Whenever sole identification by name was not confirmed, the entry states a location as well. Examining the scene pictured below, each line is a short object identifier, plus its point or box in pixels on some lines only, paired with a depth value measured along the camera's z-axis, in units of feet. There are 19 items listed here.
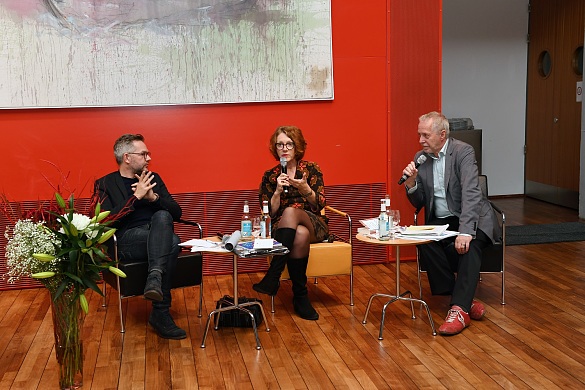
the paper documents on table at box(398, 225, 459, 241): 17.72
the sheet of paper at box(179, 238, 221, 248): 17.58
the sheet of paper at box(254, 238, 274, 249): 17.11
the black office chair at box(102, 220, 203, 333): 17.97
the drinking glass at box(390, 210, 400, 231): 18.24
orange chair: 19.44
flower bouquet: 13.44
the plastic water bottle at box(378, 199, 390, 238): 17.69
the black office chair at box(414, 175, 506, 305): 19.25
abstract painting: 21.31
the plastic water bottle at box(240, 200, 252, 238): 17.80
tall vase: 14.17
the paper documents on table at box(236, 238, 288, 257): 16.94
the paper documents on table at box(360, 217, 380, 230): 18.58
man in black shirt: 18.01
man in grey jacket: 18.47
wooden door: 32.48
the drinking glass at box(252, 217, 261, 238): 17.88
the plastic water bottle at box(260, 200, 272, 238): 17.85
